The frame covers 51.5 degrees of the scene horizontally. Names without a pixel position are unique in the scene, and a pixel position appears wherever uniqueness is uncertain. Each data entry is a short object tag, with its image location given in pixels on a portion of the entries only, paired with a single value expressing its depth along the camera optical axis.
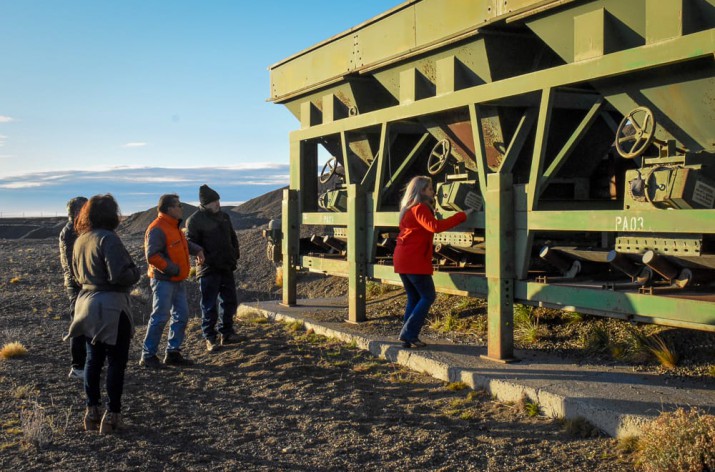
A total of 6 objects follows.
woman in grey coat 5.47
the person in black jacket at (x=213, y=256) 8.34
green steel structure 5.77
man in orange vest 7.31
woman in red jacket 7.30
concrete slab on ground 5.26
